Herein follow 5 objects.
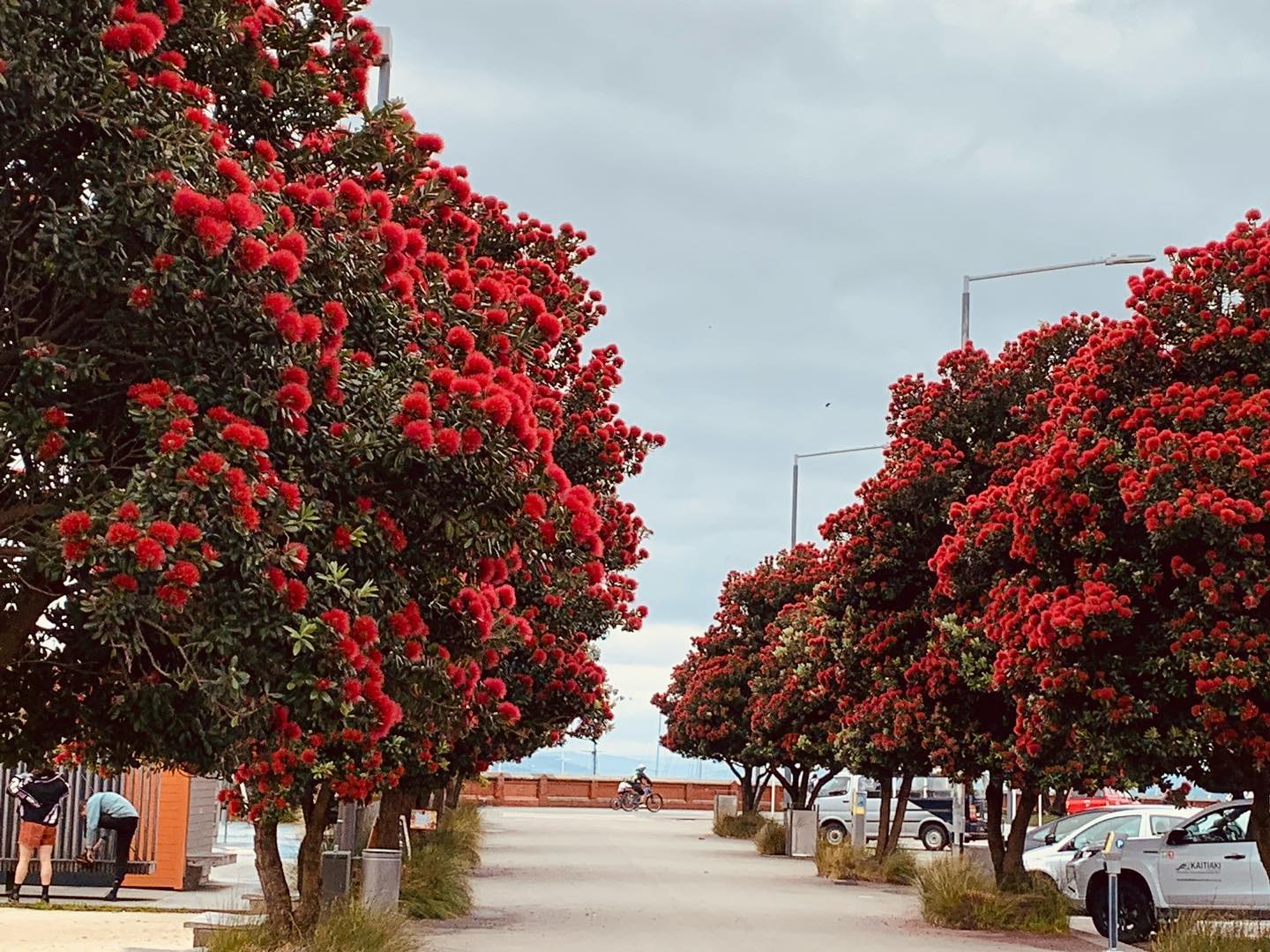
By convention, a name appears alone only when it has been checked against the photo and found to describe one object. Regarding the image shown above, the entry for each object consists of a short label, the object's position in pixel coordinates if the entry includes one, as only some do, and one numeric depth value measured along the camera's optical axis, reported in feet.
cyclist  201.57
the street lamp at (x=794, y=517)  156.46
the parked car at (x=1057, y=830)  85.56
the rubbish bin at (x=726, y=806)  150.71
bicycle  200.03
